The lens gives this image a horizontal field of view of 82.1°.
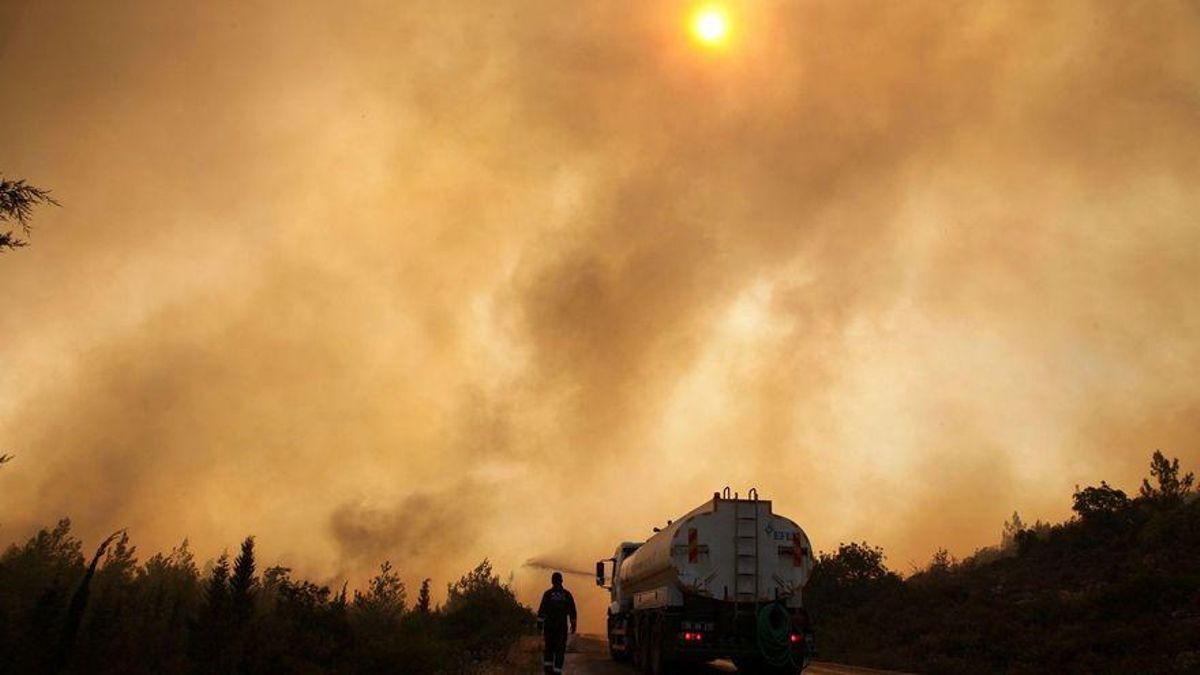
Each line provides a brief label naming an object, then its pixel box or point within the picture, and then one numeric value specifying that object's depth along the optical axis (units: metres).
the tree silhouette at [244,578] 58.06
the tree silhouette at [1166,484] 38.00
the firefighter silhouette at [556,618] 14.03
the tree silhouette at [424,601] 46.41
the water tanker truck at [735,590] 15.59
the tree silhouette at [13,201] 14.40
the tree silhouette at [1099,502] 40.59
